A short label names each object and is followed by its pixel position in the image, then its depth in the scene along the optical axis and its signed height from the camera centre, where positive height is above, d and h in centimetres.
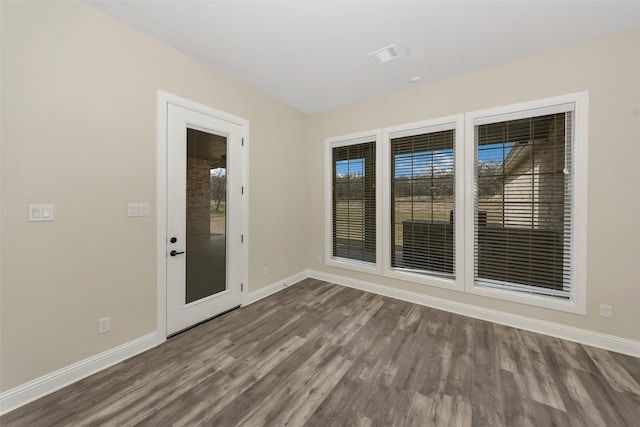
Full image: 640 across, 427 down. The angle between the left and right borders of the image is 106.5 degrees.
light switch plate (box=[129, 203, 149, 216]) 226 +0
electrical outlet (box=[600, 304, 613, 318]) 235 -96
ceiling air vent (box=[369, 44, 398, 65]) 252 +173
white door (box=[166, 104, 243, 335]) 256 -8
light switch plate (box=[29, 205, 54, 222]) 175 -3
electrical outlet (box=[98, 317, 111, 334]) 207 -102
